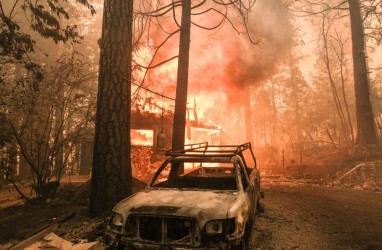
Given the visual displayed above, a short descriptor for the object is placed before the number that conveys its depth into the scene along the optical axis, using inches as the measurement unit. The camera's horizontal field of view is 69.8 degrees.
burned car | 129.0
